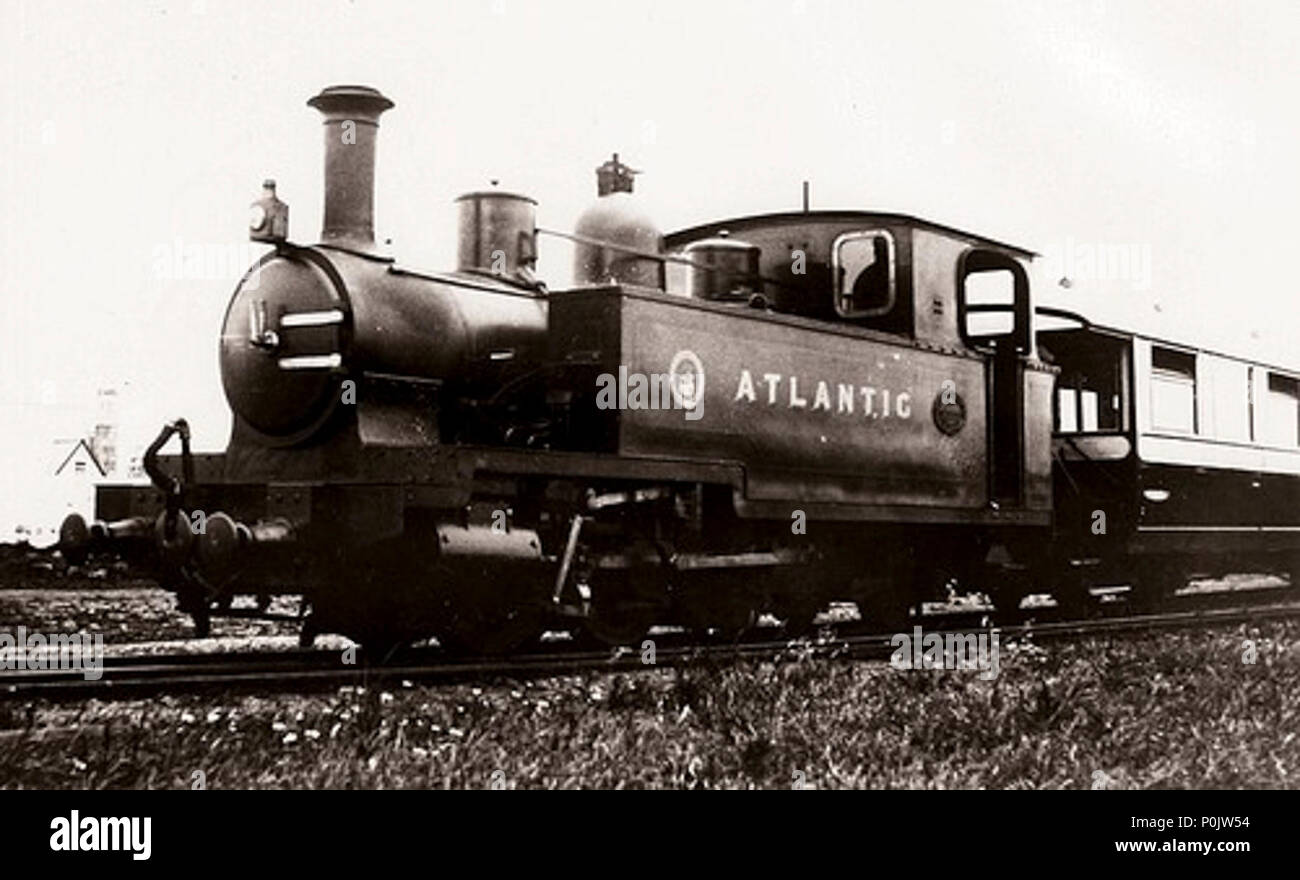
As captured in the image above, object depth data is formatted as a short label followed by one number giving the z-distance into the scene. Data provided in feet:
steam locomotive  22.41
